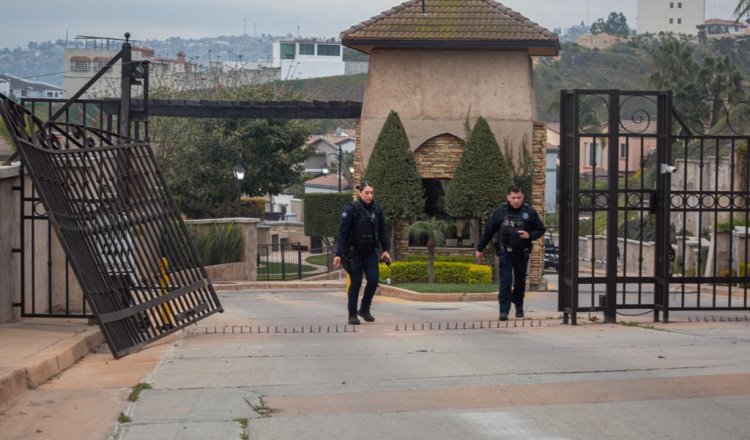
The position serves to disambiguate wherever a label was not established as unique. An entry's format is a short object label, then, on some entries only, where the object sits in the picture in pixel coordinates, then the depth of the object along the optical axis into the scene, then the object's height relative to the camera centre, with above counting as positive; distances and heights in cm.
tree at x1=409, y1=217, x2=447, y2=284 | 3266 -104
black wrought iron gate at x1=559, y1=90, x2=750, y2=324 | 1543 -5
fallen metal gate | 1281 -39
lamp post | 4084 +73
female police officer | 1639 -66
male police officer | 1641 -53
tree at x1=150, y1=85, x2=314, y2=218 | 5475 +167
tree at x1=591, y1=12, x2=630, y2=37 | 19400 +2629
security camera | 1539 +36
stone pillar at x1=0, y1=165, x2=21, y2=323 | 1416 -56
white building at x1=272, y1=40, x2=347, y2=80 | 15638 +1753
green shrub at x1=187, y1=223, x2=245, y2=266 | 3747 -144
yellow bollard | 1424 -109
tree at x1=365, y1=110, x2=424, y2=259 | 3566 +67
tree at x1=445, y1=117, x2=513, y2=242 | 3544 +52
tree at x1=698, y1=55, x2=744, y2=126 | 6862 +706
